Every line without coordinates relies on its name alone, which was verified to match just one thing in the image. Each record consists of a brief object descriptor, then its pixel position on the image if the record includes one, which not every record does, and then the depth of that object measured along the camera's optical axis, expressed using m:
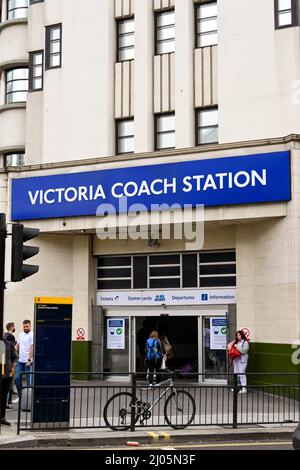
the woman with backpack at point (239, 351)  18.36
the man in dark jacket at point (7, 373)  13.22
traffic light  11.31
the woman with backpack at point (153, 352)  18.88
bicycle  12.58
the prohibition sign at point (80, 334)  21.77
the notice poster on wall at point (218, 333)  20.27
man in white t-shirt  16.42
